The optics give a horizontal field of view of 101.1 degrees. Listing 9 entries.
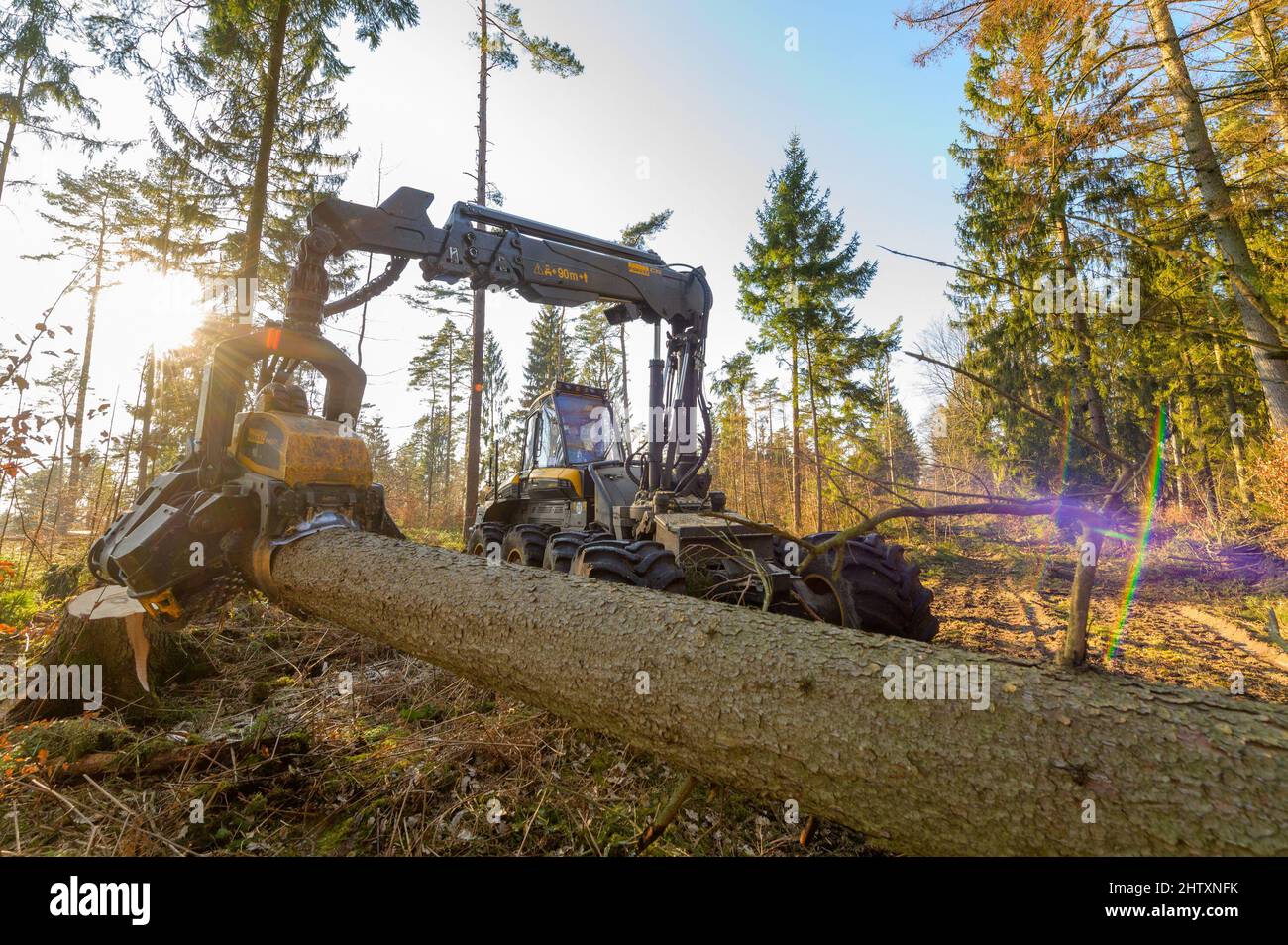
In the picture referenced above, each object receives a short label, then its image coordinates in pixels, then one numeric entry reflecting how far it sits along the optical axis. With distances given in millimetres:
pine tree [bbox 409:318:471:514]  32750
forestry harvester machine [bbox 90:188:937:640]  3531
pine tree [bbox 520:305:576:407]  29594
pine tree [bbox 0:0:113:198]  8617
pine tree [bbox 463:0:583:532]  12469
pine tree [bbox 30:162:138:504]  14223
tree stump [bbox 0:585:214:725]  2874
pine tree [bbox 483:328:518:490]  35325
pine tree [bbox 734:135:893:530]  16156
